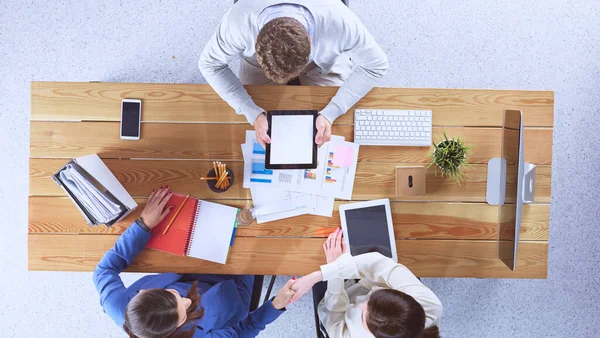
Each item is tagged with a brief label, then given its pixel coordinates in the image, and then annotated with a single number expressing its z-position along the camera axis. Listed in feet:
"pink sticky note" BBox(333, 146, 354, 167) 5.35
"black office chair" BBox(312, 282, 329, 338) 6.00
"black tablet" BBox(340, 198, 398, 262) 5.35
